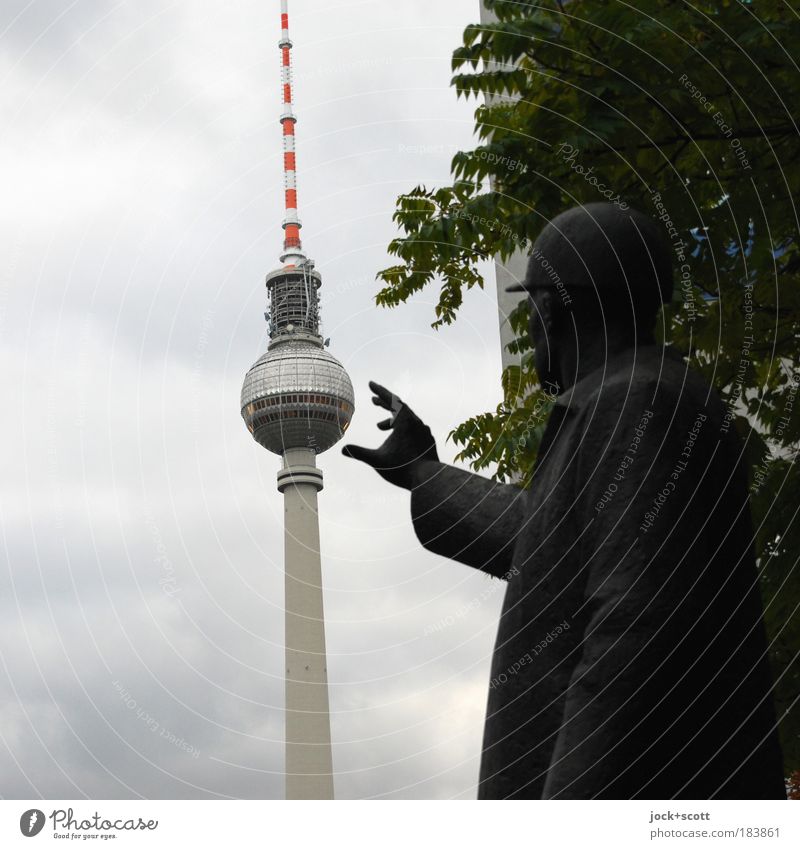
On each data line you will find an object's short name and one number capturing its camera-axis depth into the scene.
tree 8.70
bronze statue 3.84
